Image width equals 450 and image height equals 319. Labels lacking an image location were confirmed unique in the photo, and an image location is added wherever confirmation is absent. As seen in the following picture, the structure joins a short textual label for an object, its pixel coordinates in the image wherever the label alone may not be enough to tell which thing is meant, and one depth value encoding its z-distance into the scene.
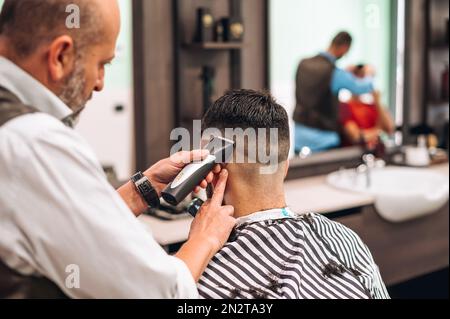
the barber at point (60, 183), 1.08
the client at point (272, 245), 1.54
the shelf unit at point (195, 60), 2.88
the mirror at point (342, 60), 3.23
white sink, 2.99
